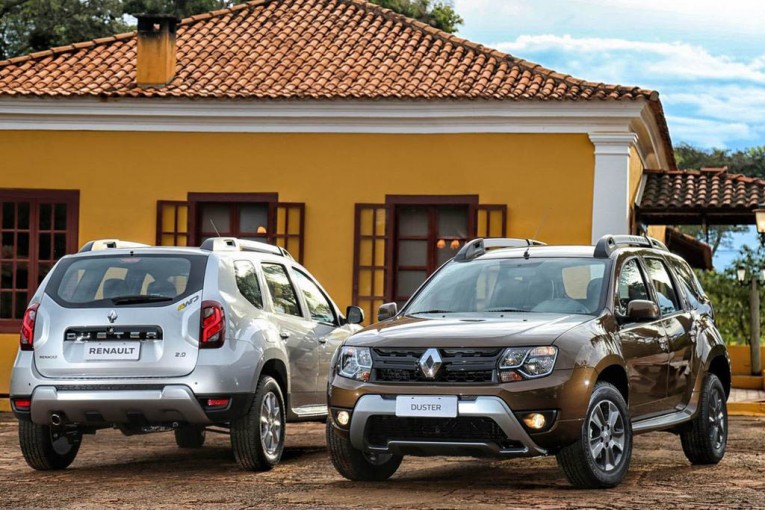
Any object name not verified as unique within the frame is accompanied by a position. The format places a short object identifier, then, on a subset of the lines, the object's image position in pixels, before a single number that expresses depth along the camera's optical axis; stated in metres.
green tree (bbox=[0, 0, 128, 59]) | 52.67
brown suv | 11.28
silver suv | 13.00
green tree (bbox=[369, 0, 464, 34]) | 50.97
